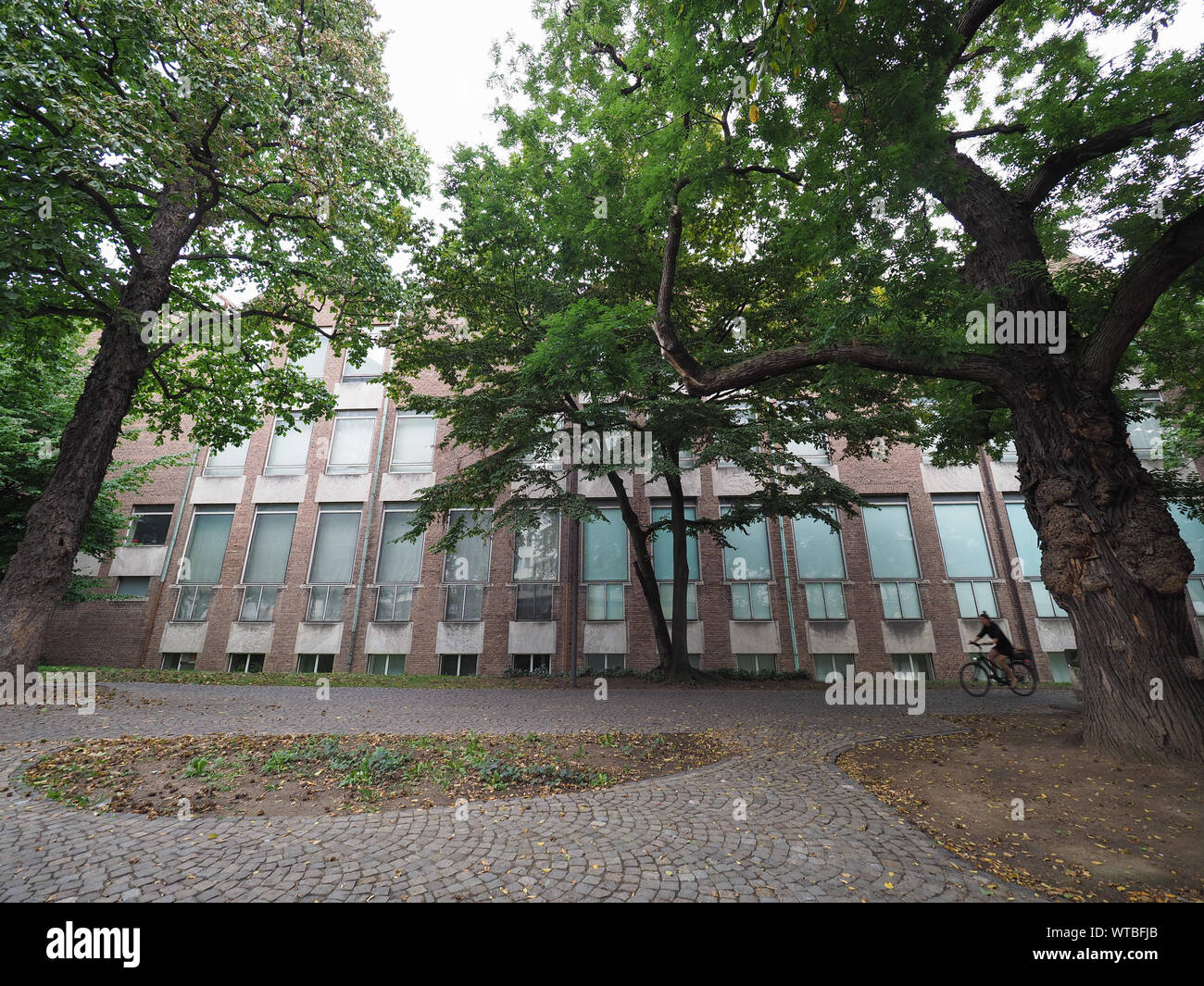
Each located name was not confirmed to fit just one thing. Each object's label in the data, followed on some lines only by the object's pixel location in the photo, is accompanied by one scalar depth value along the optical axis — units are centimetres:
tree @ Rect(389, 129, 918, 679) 1015
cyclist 1075
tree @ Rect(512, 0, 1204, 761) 526
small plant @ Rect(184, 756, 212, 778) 503
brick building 1638
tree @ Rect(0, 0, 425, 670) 711
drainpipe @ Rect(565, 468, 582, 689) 1268
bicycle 1080
